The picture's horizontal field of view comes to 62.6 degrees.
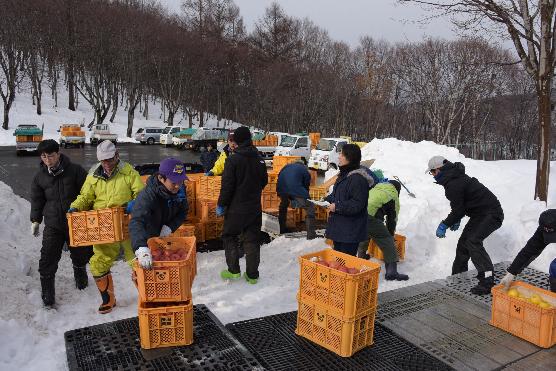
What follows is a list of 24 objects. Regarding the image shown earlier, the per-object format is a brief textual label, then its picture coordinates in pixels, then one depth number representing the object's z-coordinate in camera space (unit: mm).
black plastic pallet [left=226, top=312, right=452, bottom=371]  4434
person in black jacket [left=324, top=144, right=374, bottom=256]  5523
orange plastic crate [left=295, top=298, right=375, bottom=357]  4469
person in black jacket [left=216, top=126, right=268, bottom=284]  6227
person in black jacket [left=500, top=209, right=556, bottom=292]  4531
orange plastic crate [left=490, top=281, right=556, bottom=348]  4797
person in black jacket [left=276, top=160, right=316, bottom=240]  8438
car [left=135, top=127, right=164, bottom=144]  37000
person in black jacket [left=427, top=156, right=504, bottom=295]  6055
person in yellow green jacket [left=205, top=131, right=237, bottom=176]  8392
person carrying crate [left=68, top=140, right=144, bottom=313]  5270
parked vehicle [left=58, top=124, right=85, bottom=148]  30672
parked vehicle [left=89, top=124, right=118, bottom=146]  33562
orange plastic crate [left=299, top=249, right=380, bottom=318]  4289
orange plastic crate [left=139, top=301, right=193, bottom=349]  4418
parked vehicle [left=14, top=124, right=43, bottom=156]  24922
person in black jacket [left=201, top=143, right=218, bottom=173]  11227
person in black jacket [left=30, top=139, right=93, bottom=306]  5500
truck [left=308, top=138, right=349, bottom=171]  21078
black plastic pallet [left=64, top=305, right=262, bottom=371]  4242
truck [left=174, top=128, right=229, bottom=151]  30875
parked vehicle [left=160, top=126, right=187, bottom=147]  34938
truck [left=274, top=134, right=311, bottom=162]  23484
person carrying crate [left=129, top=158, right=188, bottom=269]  4512
